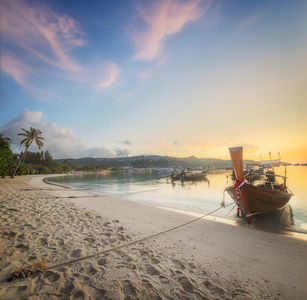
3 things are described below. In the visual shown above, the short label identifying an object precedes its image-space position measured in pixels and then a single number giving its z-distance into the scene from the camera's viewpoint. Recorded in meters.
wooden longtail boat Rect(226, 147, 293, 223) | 8.93
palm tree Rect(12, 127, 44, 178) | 41.88
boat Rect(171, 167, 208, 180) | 50.69
